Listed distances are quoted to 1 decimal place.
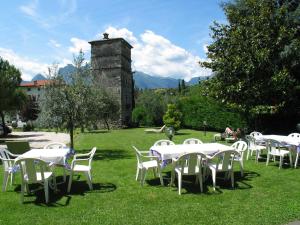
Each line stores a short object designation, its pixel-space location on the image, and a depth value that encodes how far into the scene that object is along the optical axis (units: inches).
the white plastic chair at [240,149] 338.6
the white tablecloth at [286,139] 397.7
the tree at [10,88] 910.4
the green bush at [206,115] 954.0
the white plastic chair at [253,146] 439.5
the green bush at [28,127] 1640.3
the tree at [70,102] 525.3
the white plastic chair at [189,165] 283.7
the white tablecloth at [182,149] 308.7
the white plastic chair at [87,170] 301.1
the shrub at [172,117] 1125.1
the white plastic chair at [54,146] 375.6
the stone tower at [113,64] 1601.9
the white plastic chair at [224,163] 302.7
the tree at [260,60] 605.3
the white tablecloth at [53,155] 301.3
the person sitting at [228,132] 705.6
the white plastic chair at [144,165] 314.7
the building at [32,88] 3356.3
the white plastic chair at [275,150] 392.0
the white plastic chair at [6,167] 297.4
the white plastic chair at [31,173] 257.5
